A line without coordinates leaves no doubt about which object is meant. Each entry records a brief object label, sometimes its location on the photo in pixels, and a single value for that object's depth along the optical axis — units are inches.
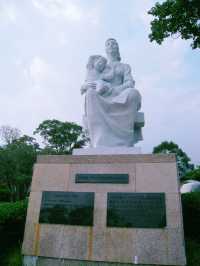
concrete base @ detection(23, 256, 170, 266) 182.1
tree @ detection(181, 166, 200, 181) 945.1
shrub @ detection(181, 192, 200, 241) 238.6
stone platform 179.2
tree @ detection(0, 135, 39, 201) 880.9
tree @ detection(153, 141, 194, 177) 1558.8
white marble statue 243.1
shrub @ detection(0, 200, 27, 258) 227.6
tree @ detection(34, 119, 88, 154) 1312.7
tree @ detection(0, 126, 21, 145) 1032.8
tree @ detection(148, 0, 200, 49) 273.9
